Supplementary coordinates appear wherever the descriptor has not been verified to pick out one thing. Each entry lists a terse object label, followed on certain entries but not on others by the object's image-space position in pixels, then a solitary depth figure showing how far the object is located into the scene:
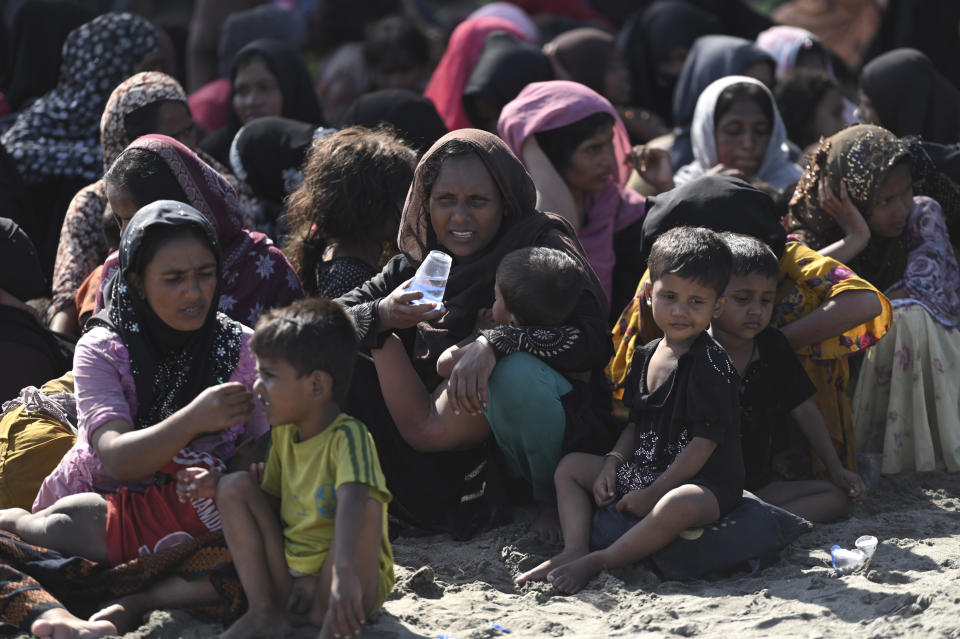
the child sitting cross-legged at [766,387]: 8.60
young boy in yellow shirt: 6.68
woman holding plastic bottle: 8.34
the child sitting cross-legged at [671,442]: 7.71
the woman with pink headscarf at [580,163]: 11.30
